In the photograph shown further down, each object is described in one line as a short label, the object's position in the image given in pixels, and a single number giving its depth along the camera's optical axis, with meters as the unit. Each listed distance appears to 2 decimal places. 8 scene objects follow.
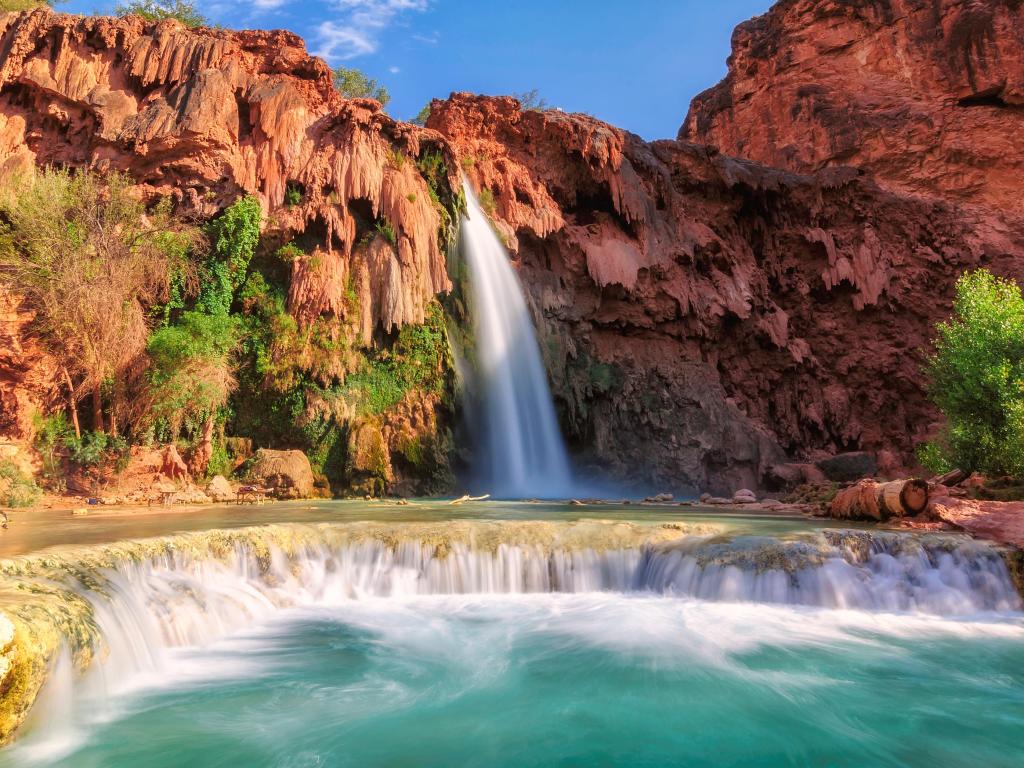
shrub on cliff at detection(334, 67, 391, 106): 38.78
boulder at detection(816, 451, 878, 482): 23.69
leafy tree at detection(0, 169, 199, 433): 14.59
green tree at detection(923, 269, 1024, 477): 14.36
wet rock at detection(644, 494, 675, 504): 18.91
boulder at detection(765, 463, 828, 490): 24.30
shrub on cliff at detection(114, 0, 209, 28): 31.22
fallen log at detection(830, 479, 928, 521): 10.22
